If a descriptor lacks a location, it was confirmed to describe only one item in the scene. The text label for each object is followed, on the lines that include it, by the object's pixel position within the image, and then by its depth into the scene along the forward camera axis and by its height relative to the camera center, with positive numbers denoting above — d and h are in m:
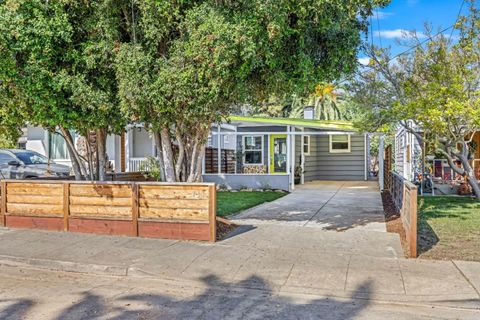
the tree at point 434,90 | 9.80 +1.79
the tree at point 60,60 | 6.80 +1.70
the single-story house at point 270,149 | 16.84 +0.47
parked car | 14.33 -0.20
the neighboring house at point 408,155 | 15.48 +0.15
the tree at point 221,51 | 6.46 +1.79
